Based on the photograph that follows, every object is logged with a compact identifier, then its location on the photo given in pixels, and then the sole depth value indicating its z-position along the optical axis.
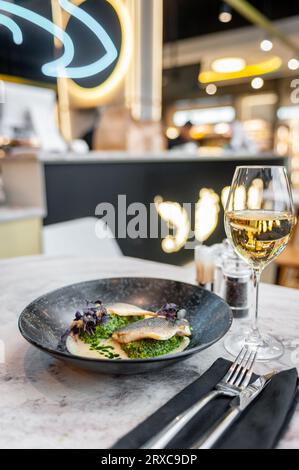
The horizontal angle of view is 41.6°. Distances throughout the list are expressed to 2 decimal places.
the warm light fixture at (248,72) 8.45
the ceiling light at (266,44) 4.86
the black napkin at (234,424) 0.44
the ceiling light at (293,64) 7.12
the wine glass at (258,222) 0.70
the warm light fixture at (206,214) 3.94
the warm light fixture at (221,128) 10.06
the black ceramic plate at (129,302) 0.52
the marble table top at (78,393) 0.47
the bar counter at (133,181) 2.66
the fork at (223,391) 0.43
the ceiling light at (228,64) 6.99
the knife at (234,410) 0.43
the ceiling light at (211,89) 9.67
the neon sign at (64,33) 1.75
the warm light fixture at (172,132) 10.25
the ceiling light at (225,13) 4.67
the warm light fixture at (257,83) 8.61
